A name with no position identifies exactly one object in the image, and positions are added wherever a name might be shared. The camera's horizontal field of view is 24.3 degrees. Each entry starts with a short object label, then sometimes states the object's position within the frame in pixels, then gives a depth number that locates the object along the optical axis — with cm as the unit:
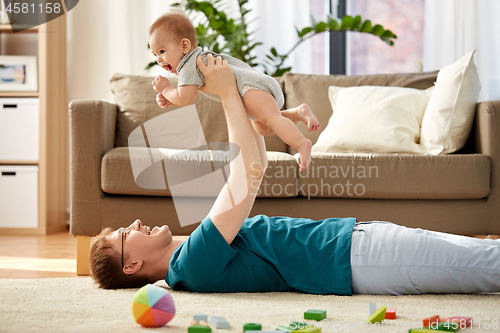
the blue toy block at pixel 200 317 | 390
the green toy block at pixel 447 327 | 374
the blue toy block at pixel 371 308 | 396
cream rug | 391
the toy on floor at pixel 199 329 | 359
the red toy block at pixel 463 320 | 390
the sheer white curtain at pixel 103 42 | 652
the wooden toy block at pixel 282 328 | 367
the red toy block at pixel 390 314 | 396
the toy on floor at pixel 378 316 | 390
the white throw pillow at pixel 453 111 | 516
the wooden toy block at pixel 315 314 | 394
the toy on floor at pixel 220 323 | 387
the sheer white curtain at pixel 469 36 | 629
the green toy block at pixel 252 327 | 372
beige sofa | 488
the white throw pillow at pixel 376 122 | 522
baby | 413
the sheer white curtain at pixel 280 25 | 651
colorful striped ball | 387
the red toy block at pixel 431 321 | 389
